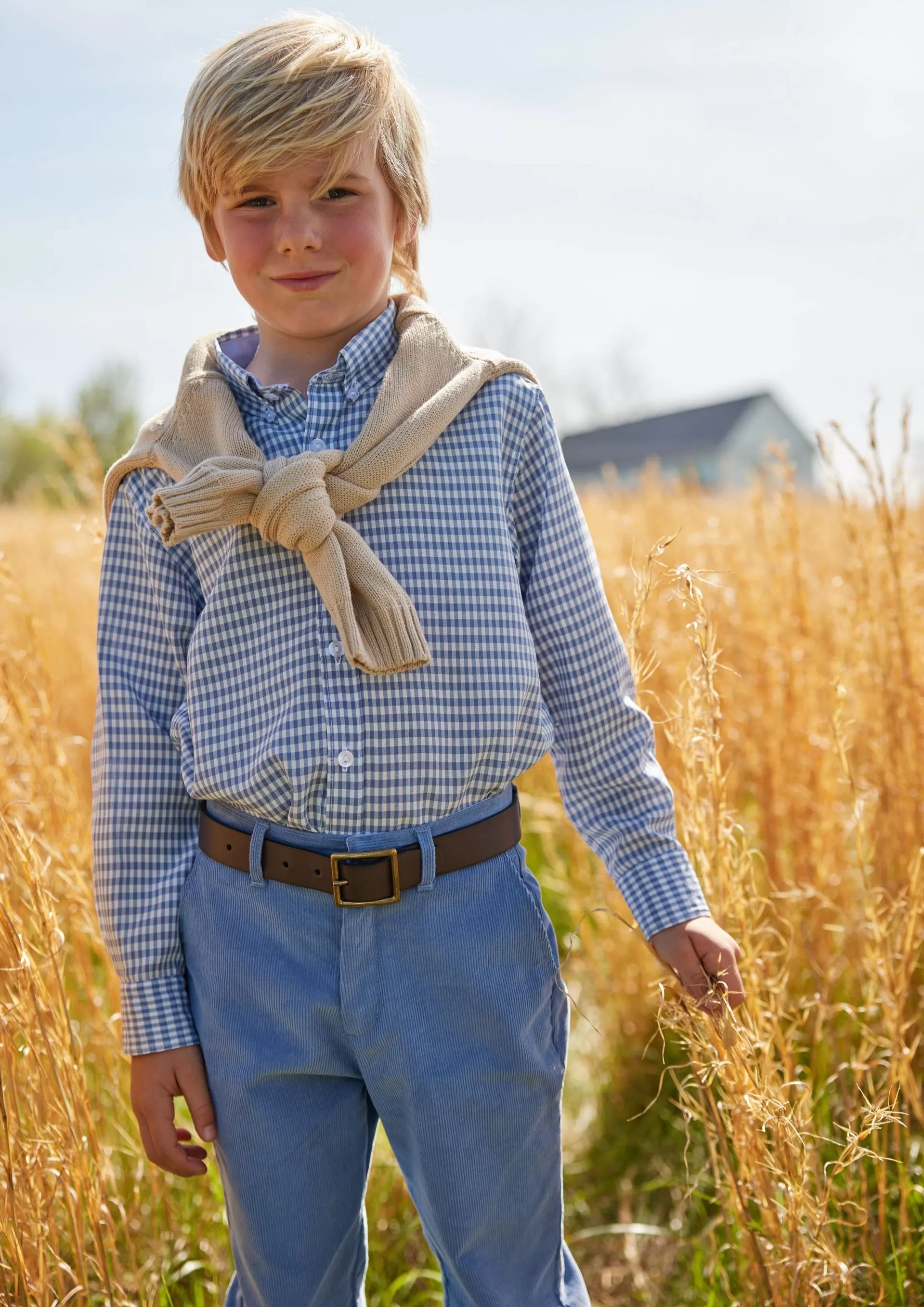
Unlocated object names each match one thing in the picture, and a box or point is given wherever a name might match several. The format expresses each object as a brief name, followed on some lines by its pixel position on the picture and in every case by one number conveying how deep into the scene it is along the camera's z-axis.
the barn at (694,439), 28.39
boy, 1.12
